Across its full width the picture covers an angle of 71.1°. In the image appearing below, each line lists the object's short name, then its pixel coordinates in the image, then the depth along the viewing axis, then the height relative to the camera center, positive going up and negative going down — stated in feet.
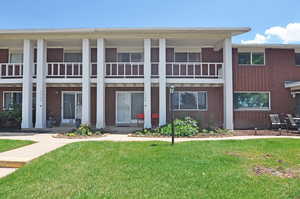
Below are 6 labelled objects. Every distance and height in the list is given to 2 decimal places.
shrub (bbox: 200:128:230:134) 36.84 -4.56
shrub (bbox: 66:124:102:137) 35.05 -4.49
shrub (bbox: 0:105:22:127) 41.88 -2.52
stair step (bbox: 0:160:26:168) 18.35 -5.13
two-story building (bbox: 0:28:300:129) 40.11 +5.58
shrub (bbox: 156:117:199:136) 34.94 -3.94
